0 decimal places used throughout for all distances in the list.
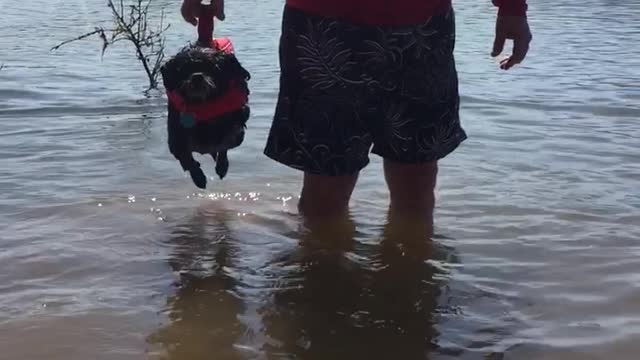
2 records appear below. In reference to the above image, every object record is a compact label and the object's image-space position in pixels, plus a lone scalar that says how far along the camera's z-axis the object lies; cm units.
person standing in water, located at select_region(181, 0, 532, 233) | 321
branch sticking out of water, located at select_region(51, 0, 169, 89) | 792
